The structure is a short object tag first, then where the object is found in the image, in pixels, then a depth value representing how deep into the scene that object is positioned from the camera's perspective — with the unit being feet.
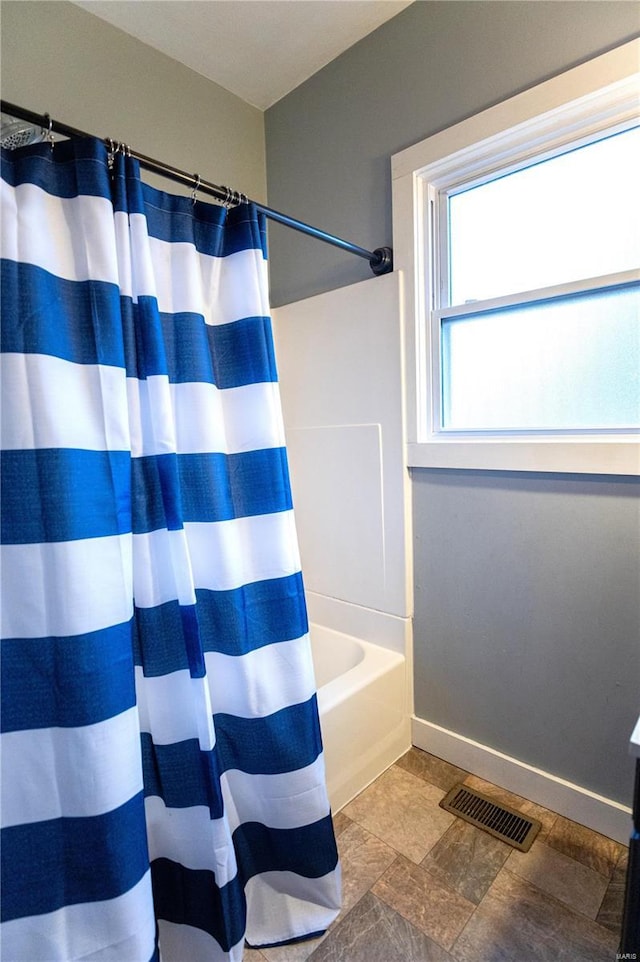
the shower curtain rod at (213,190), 2.79
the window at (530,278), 4.24
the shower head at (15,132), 2.99
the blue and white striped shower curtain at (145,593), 2.71
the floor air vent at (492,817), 4.51
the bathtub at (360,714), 4.77
